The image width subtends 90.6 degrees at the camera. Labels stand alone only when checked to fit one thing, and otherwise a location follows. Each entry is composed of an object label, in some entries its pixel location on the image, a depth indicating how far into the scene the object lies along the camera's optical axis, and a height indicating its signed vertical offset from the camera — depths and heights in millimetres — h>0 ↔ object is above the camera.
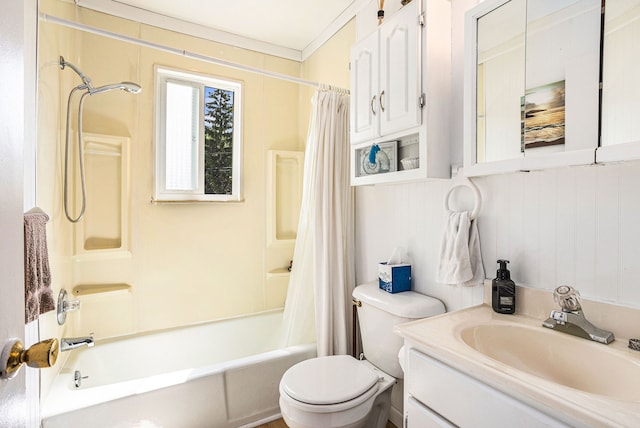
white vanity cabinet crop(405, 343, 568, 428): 744 -505
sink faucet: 936 -333
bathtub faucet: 1580 -667
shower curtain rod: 1463 +874
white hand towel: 1318 -181
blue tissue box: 1629 -347
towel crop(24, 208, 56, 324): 1002 -196
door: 499 +22
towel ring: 1347 +64
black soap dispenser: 1181 -303
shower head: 1817 +709
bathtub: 1418 -927
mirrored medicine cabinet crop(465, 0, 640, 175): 853 +404
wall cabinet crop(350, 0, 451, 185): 1391 +556
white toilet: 1273 -756
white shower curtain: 1917 -189
